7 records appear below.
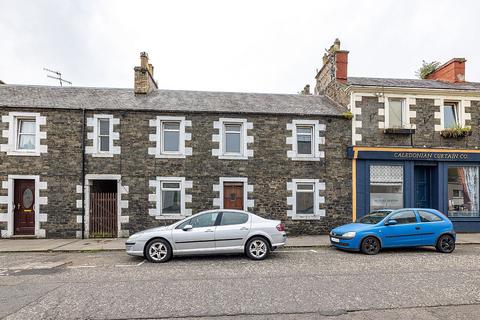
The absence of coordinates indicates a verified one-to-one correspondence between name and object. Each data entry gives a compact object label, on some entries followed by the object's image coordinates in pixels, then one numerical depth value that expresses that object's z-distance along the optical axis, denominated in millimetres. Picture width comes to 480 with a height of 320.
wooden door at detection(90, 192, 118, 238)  13164
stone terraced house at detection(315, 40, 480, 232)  14055
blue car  9891
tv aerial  20030
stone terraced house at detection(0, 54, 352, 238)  12984
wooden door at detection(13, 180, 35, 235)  12992
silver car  8820
